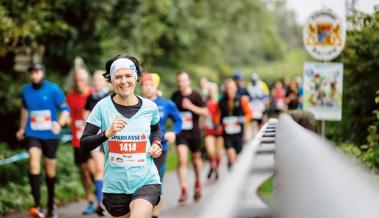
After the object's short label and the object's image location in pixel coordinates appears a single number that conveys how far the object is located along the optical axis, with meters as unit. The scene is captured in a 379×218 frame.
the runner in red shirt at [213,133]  16.66
